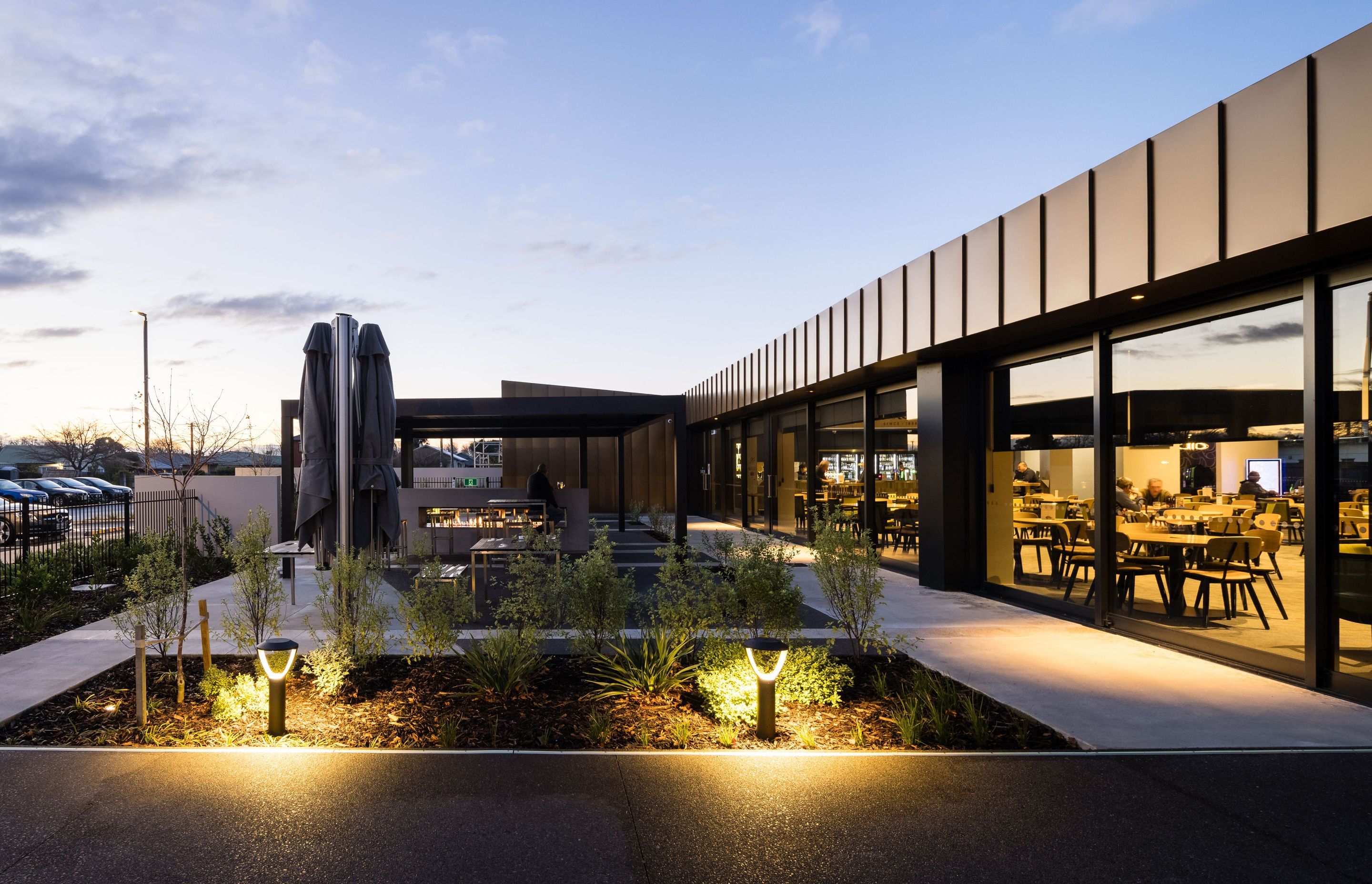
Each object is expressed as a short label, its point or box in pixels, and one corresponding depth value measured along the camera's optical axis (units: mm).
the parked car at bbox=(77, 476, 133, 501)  35750
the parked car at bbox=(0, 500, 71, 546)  15664
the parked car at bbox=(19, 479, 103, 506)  27500
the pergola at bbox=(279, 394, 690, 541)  13258
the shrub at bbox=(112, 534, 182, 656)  5484
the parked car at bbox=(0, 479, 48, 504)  23556
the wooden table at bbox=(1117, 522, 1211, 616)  7055
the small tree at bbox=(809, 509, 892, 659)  5914
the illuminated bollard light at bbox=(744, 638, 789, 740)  4418
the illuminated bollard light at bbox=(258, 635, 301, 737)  4504
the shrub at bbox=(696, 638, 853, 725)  4770
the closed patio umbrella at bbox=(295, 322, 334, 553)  7316
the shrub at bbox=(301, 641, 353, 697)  5203
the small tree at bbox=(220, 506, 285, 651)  5984
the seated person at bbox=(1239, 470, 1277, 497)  6340
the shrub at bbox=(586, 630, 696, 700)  5254
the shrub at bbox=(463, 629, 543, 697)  5223
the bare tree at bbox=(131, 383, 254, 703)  10852
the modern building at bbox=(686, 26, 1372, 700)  5145
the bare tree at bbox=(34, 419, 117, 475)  48188
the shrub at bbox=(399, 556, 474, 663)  5621
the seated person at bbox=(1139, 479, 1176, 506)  7184
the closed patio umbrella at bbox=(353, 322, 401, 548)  7395
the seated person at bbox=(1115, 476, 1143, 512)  7598
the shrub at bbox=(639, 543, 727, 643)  5496
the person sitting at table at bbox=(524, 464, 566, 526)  13500
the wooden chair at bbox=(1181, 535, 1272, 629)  6633
